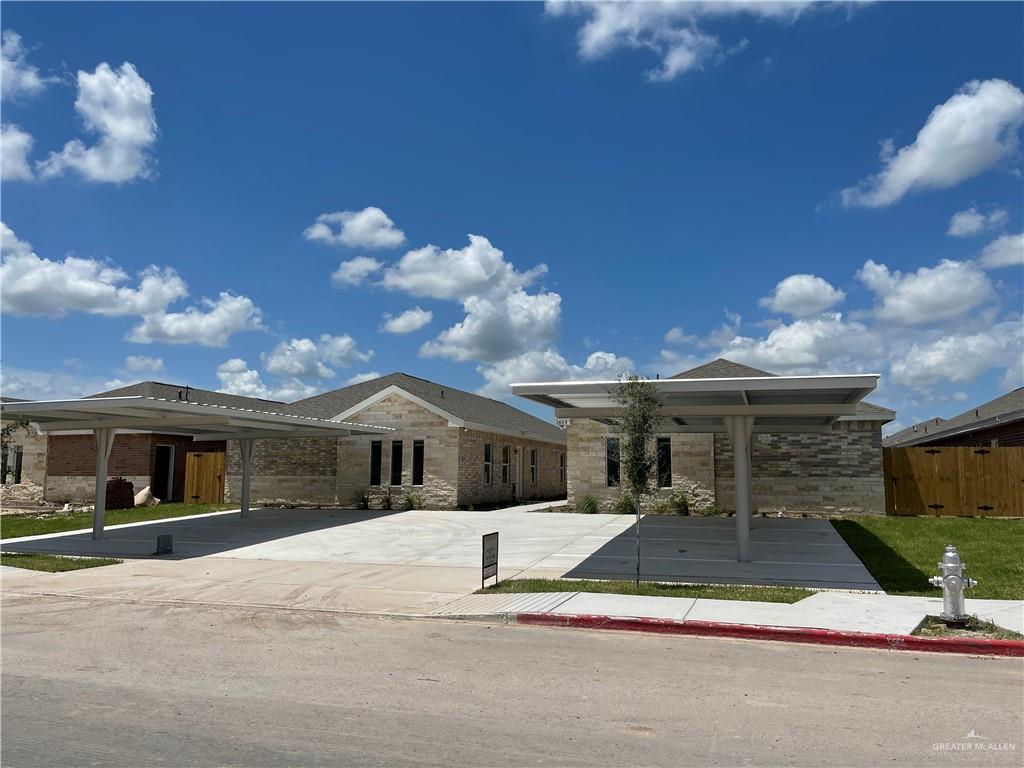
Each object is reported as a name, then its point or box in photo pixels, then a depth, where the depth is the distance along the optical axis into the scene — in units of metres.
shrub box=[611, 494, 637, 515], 26.19
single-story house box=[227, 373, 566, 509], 27.59
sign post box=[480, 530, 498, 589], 11.87
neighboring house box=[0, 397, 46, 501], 31.94
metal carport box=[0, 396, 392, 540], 16.84
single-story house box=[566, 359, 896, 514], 24.25
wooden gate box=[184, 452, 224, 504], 31.23
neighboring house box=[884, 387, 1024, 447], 26.91
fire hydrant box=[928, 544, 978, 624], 8.86
